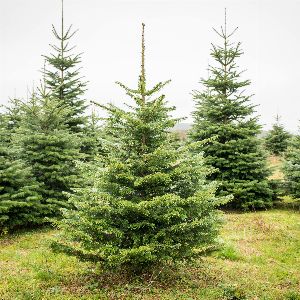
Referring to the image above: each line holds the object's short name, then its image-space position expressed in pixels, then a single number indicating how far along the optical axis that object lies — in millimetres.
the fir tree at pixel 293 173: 20734
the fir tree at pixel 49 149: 17234
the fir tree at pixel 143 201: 9508
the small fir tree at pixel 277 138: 41875
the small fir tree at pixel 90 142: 23366
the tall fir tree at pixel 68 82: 23250
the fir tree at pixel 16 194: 15328
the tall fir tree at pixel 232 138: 21375
